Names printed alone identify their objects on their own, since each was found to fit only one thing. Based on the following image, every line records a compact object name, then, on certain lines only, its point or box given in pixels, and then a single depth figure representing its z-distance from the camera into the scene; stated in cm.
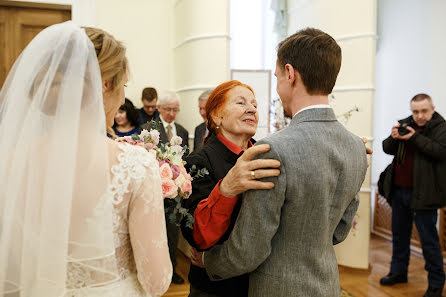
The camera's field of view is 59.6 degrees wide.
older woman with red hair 117
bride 100
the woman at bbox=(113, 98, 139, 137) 392
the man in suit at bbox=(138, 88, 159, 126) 423
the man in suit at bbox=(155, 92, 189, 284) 412
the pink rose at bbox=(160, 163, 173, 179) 128
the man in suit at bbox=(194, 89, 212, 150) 394
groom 113
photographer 342
